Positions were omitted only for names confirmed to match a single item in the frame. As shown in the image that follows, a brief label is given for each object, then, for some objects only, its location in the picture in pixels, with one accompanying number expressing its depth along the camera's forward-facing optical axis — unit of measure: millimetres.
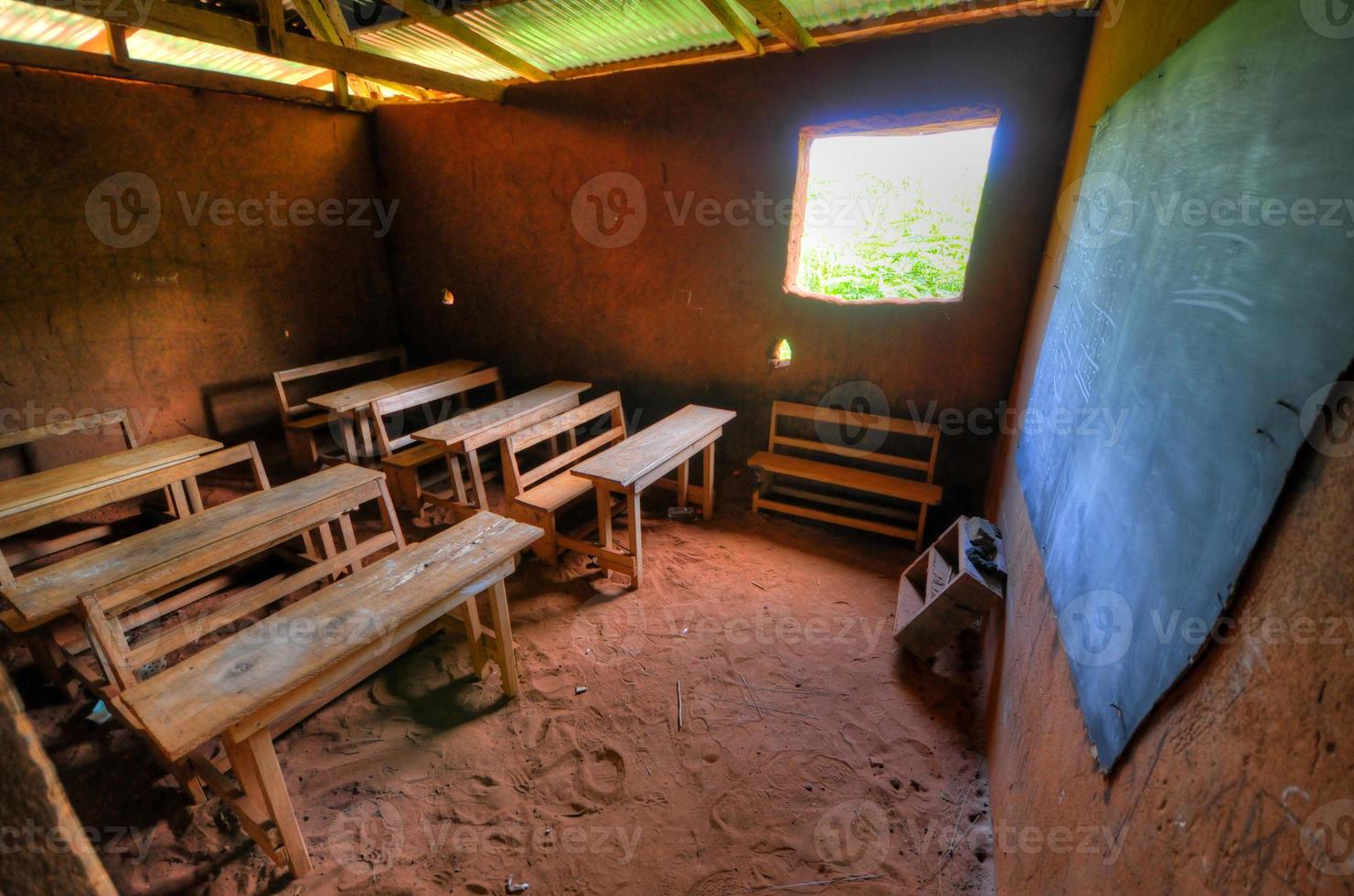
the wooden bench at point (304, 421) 5508
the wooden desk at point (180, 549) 2588
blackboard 918
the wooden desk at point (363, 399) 4965
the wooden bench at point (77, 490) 3273
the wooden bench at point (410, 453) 4957
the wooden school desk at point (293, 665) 1934
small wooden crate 3037
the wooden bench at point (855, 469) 4574
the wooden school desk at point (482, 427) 4301
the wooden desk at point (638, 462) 3788
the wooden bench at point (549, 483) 4234
